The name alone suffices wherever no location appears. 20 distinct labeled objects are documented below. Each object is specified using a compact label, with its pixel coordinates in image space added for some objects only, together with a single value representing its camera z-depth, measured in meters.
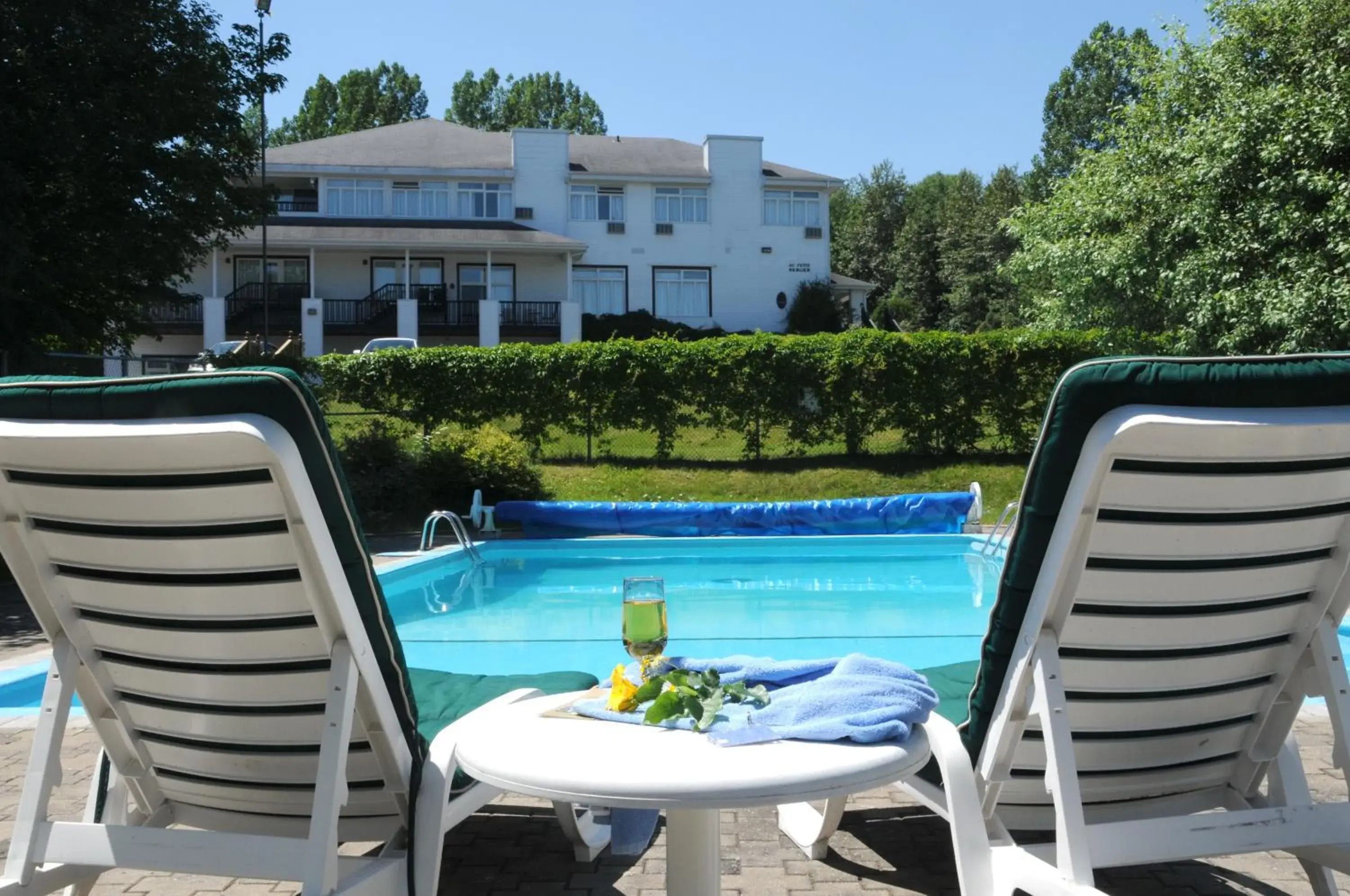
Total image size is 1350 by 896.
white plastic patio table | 1.75
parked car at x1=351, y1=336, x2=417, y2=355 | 27.21
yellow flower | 2.19
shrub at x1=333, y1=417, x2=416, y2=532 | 12.86
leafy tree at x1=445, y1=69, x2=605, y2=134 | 57.84
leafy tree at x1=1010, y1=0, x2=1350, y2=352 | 13.34
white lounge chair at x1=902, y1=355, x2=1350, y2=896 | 2.13
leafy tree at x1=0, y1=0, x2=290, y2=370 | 10.48
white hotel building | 32.22
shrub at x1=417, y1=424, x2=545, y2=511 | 13.63
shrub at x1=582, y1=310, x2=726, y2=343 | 33.22
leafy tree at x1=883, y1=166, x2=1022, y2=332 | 44.47
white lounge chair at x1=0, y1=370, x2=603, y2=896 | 2.11
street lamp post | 12.54
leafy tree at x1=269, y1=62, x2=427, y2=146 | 57.31
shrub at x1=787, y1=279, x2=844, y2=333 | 34.66
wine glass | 2.44
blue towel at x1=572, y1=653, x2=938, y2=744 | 1.99
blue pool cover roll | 12.44
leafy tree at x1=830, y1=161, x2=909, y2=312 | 52.59
